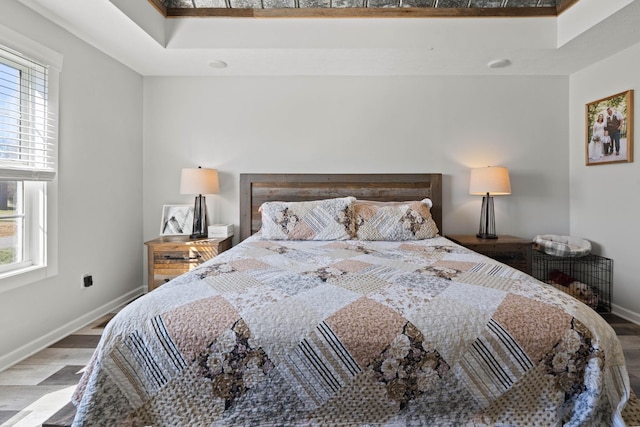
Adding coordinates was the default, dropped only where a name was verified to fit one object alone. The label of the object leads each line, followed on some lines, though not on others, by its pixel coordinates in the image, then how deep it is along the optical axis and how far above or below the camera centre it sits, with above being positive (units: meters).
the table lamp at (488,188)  2.82 +0.23
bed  1.01 -0.53
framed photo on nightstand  3.12 -0.11
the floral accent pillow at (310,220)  2.52 -0.08
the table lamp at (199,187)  2.90 +0.22
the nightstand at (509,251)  2.69 -0.35
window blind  1.90 +0.60
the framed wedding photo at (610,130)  2.56 +0.75
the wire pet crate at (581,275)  2.75 -0.63
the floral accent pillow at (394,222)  2.54 -0.10
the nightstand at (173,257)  2.69 -0.42
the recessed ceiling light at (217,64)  2.80 +1.40
